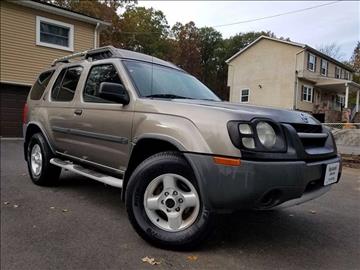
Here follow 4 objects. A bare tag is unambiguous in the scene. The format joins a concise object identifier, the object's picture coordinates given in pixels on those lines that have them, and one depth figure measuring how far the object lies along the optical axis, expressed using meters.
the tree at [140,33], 29.48
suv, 3.07
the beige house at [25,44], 15.31
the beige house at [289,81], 11.75
